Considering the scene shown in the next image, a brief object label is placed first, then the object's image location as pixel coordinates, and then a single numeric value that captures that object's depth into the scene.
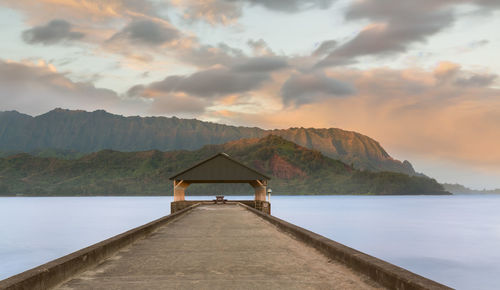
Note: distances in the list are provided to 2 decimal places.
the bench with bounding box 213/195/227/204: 43.97
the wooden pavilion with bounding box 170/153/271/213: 39.00
